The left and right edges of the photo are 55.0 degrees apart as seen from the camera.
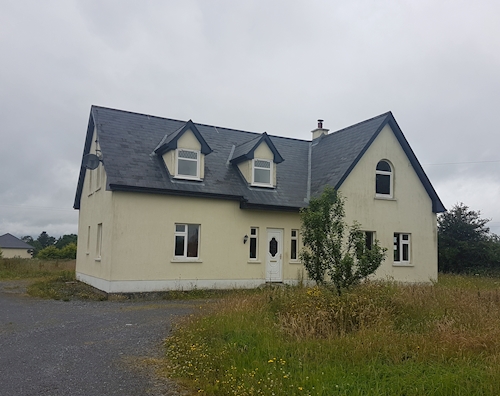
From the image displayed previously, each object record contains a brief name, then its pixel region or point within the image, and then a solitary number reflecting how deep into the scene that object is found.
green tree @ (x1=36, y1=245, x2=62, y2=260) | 57.79
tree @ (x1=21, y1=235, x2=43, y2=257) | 88.57
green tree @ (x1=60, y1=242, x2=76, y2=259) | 57.31
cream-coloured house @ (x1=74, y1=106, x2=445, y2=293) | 17.17
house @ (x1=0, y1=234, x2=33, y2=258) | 89.01
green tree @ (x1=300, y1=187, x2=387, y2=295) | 10.59
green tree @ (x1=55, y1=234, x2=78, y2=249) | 77.46
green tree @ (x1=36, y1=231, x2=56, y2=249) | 106.59
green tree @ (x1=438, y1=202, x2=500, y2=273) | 29.19
